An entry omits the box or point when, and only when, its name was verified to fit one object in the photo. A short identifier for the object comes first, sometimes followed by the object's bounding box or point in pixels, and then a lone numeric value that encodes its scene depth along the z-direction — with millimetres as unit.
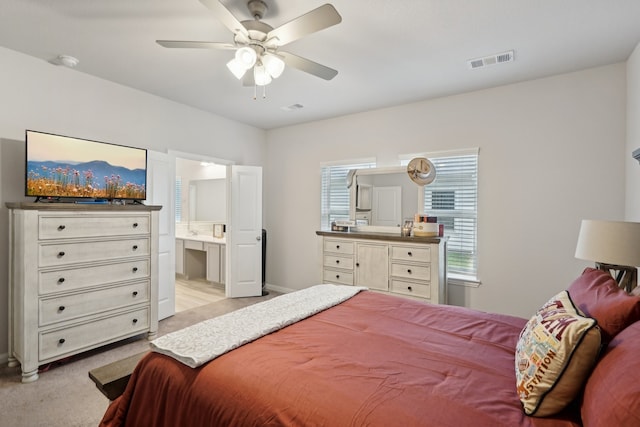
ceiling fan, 1673
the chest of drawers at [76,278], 2430
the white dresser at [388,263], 3191
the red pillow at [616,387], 744
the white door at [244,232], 4641
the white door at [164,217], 3621
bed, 945
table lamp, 1687
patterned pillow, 978
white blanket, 1377
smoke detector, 2786
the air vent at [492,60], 2688
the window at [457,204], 3590
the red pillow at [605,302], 1082
